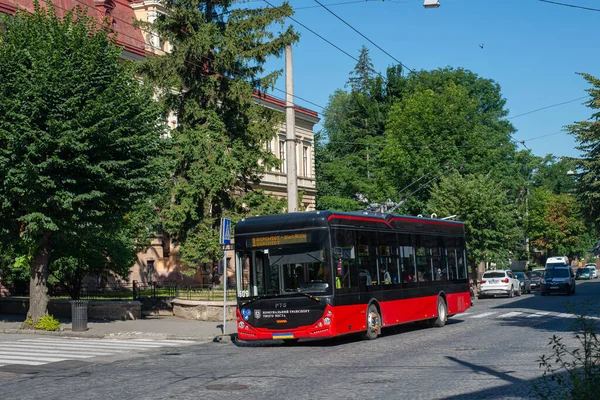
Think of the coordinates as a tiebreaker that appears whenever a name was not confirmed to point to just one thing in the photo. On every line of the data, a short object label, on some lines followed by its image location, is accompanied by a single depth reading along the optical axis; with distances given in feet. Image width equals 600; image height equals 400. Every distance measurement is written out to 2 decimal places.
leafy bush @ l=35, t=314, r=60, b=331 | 79.25
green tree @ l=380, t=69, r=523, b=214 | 193.67
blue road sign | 77.41
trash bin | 78.59
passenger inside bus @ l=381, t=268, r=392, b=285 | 71.92
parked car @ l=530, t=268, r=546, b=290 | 226.44
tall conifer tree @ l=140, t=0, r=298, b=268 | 122.01
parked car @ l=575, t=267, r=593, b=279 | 346.15
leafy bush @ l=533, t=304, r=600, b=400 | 25.57
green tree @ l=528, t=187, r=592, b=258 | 341.41
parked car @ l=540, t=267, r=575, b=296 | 175.63
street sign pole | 77.41
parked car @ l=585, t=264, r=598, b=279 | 356.18
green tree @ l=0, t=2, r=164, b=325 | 73.46
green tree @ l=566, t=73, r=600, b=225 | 145.28
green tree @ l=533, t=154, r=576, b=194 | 412.98
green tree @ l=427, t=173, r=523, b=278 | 177.58
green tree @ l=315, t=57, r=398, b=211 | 231.42
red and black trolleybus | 62.95
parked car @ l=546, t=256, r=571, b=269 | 234.79
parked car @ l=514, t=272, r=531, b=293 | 194.90
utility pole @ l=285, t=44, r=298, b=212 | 86.33
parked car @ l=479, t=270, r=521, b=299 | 169.68
